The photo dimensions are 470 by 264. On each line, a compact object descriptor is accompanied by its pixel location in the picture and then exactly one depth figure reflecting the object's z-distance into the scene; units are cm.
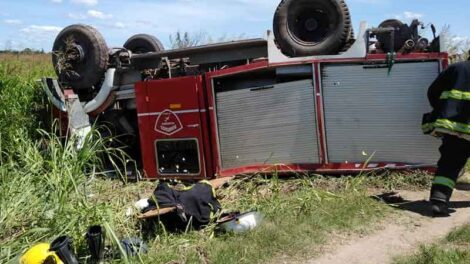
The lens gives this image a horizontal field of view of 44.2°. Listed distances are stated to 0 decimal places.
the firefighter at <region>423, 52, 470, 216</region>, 548
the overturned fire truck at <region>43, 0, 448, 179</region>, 641
